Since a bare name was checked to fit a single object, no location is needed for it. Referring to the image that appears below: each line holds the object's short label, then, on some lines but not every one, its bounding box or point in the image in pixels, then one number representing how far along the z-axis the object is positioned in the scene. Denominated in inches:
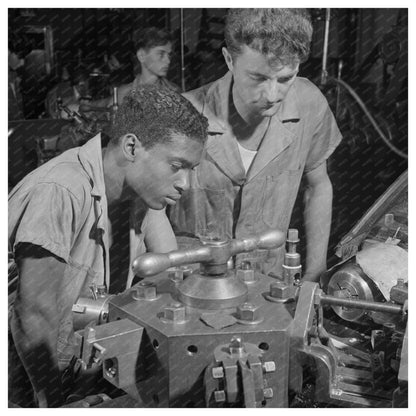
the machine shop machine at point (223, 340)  37.7
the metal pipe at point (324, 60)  135.3
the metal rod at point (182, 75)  145.8
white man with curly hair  81.1
